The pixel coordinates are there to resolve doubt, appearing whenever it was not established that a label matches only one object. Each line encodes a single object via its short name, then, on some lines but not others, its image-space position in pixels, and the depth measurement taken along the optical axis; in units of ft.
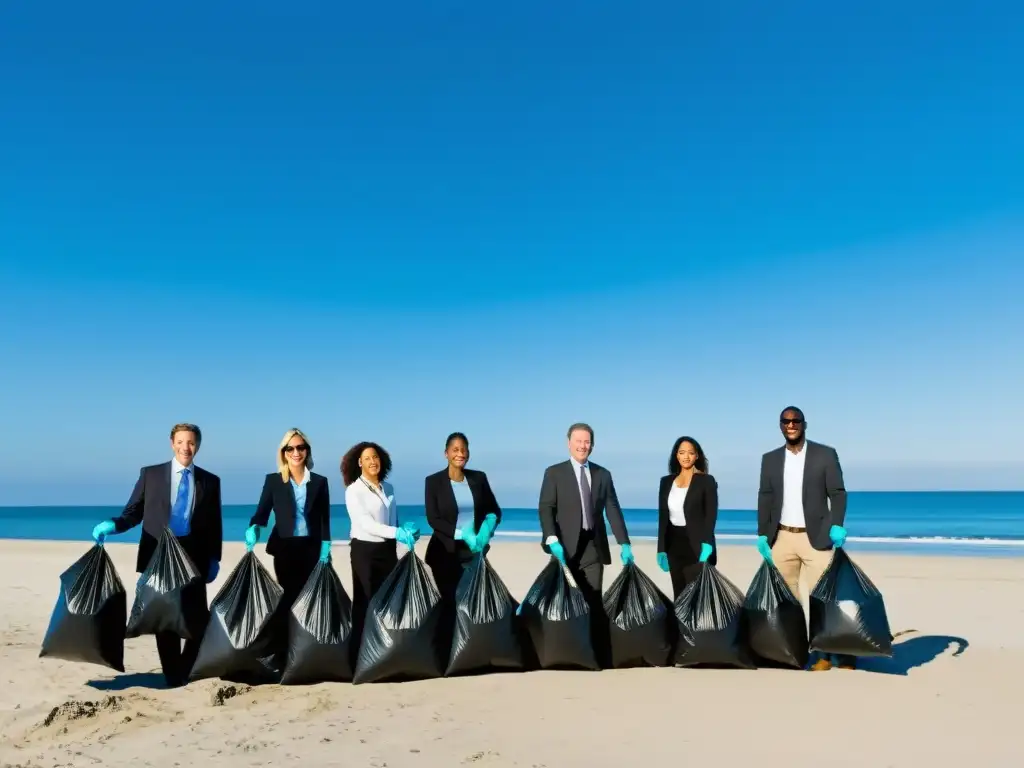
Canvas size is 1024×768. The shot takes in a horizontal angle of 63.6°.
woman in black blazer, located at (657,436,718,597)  15.74
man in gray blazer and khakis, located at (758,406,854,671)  15.37
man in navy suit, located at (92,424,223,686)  14.49
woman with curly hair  15.05
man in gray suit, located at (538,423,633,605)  15.49
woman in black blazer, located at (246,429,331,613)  15.21
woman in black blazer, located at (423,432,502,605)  15.51
